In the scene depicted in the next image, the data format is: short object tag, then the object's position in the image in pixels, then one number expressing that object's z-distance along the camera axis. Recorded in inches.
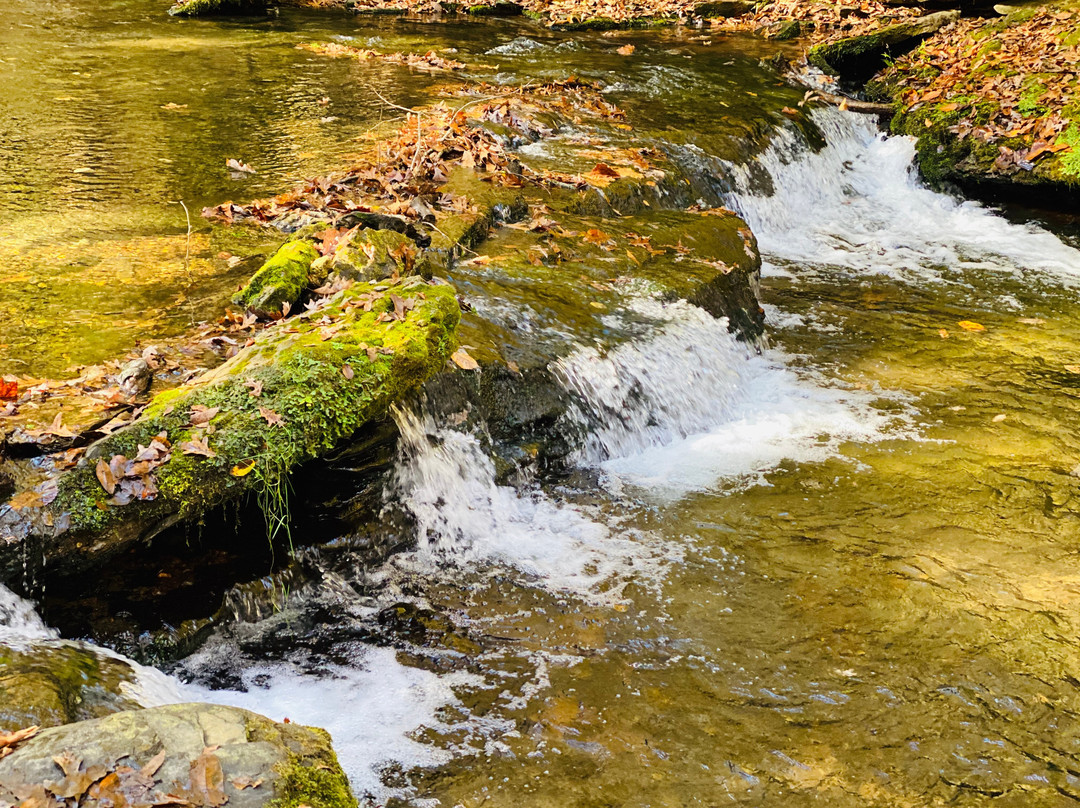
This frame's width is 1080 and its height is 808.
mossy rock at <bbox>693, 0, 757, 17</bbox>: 797.9
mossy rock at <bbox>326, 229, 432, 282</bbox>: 223.9
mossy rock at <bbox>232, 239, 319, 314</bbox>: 218.2
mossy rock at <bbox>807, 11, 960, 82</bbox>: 587.2
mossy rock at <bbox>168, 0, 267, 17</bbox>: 701.3
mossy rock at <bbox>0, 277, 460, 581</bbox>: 150.6
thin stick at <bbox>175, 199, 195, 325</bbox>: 227.9
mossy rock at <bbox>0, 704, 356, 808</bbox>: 100.0
